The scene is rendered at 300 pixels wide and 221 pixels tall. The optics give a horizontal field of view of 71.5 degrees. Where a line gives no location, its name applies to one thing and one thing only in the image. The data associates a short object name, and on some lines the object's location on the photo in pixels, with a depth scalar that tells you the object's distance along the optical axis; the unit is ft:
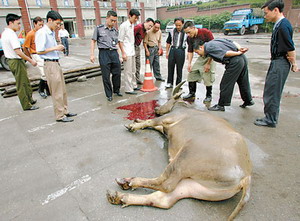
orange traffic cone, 20.21
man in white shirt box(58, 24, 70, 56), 41.52
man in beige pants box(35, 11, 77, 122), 12.66
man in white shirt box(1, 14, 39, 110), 13.98
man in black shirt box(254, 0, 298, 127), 11.18
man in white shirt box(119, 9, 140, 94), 17.46
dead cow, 6.73
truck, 78.95
